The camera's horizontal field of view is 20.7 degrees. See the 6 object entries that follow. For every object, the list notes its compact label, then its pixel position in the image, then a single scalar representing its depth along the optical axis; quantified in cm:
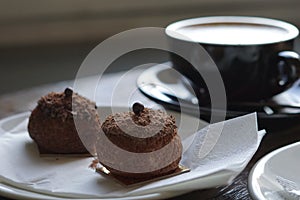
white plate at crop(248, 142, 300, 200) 45
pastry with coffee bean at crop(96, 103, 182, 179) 48
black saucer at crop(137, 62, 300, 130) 56
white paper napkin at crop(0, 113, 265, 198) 45
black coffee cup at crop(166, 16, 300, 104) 61
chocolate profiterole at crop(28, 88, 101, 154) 52
